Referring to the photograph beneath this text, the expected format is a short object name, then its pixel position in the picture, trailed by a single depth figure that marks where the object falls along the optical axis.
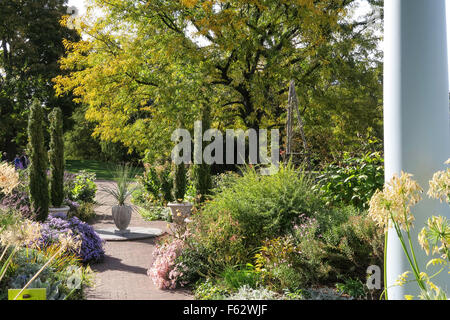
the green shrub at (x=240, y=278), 4.79
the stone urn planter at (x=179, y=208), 10.23
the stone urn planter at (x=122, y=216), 9.18
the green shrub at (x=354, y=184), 6.23
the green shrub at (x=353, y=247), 4.75
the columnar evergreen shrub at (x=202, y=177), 10.13
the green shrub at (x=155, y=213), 11.77
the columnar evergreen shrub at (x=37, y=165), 7.55
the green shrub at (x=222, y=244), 5.45
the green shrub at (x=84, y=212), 10.87
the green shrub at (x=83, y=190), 12.65
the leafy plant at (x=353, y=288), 4.50
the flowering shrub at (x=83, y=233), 6.47
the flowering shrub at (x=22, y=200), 7.76
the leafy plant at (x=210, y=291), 4.68
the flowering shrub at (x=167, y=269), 5.50
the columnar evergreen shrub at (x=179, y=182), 10.91
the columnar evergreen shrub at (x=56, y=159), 8.36
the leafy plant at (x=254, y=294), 4.38
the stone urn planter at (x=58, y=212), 8.20
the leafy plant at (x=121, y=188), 9.27
